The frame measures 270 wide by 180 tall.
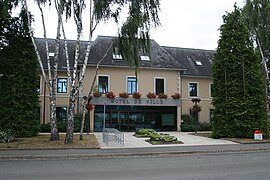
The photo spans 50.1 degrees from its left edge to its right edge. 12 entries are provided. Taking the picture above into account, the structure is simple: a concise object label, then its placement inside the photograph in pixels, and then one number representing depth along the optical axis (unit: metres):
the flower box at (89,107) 23.88
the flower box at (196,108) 27.73
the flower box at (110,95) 27.66
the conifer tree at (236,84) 20.78
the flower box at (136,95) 28.34
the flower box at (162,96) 29.13
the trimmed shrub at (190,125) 29.33
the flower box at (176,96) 29.50
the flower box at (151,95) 28.80
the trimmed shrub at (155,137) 18.47
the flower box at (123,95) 28.08
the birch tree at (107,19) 16.28
